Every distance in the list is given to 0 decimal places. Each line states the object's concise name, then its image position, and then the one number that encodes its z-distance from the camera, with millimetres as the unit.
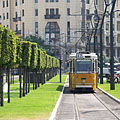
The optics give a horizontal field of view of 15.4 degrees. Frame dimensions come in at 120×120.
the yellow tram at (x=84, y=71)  35594
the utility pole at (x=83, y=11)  106781
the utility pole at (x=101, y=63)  48609
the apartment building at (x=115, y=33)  124250
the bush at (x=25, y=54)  30388
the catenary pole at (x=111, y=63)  37603
